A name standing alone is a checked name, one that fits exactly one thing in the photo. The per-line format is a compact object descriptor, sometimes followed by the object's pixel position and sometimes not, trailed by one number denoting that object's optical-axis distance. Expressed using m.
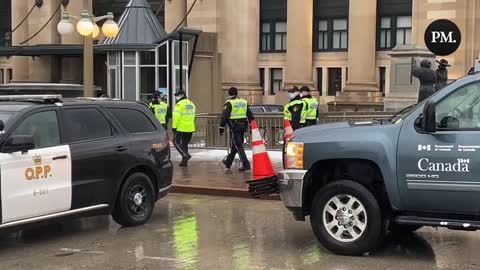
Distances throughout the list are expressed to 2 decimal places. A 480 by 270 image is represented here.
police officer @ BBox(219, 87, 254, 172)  14.66
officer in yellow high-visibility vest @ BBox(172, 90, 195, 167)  16.05
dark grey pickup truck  7.02
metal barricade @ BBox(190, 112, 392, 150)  19.20
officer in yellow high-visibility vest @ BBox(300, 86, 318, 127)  15.07
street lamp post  15.95
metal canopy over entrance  24.08
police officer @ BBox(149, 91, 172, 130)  17.89
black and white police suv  7.92
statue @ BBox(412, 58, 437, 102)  13.52
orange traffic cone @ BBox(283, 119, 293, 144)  14.21
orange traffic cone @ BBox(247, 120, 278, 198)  8.37
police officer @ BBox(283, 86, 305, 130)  14.88
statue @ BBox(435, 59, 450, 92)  13.63
